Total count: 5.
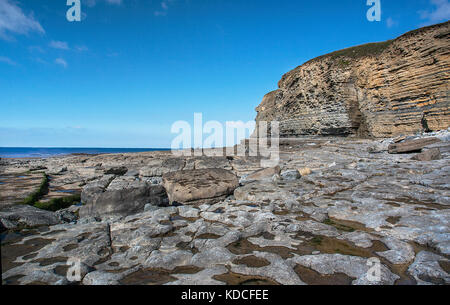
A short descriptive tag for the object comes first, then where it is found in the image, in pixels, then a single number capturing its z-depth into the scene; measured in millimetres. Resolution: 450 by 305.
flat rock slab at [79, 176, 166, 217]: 5891
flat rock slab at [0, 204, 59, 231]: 4551
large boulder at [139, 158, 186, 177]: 12172
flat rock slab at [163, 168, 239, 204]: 6113
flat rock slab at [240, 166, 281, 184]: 8758
